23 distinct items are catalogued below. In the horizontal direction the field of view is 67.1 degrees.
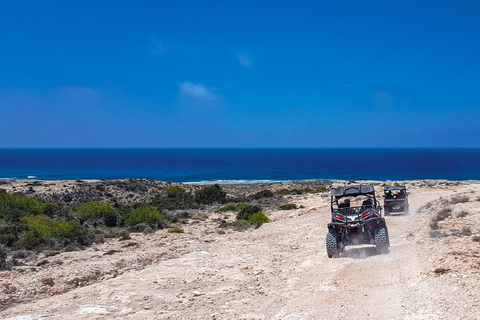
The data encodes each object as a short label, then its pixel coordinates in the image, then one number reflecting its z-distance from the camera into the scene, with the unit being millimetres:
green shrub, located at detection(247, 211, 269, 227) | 22556
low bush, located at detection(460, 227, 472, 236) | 12377
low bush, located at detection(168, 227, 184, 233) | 19047
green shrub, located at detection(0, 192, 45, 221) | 20414
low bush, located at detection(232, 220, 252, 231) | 20891
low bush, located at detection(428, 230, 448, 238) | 12927
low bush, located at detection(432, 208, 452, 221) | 17025
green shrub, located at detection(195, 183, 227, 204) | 34556
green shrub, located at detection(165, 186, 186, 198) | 39672
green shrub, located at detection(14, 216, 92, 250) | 14438
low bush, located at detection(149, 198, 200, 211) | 29531
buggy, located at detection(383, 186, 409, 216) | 21609
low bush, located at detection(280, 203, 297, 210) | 28867
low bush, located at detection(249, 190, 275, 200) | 37469
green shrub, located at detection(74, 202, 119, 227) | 21566
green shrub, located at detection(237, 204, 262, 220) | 24025
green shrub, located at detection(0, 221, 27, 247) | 14578
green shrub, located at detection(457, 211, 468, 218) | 17000
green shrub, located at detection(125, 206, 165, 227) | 20859
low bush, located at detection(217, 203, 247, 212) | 28100
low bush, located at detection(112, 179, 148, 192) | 42375
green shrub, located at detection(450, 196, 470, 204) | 22906
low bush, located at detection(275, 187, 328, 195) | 40062
